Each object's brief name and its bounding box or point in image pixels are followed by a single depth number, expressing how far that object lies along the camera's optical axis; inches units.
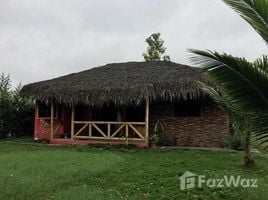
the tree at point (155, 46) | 755.9
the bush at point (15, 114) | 493.7
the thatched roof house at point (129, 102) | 382.5
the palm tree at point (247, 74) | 94.7
